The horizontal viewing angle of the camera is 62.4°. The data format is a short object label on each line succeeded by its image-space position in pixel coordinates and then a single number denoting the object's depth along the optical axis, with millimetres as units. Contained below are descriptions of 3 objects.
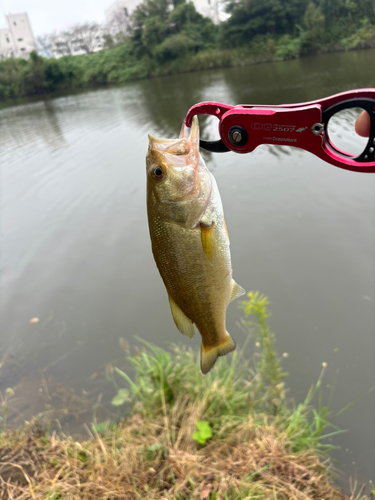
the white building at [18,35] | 80500
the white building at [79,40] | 72125
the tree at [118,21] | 66388
